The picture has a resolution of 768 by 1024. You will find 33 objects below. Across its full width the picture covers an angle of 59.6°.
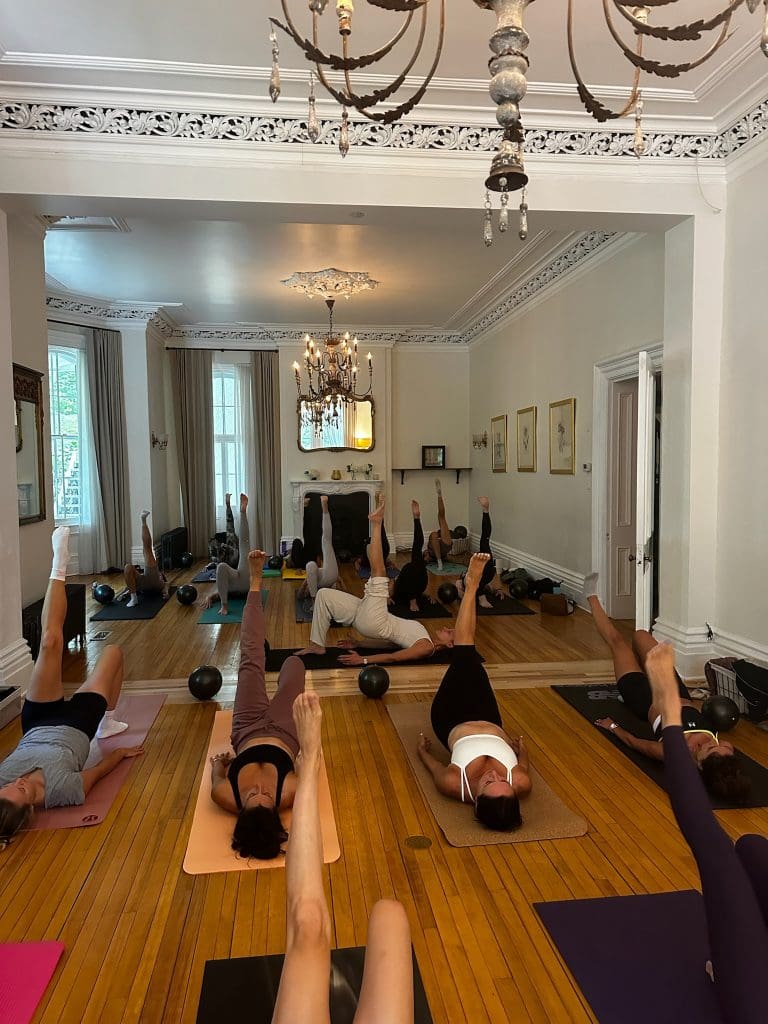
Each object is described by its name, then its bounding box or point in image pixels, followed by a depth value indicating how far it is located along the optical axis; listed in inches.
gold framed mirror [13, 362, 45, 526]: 191.6
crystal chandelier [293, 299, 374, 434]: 288.5
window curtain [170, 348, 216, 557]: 400.5
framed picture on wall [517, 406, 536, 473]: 313.0
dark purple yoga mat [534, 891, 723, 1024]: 74.5
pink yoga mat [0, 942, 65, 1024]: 75.3
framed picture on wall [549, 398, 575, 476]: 267.7
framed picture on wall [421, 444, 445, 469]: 426.0
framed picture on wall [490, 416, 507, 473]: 356.2
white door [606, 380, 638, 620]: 242.1
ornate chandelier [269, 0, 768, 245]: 64.2
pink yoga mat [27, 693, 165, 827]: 115.4
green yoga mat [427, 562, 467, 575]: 335.6
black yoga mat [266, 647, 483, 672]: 191.3
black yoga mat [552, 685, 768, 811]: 122.8
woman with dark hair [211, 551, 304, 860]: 101.4
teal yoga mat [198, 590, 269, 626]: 249.0
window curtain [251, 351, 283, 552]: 406.3
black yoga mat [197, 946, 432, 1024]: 73.5
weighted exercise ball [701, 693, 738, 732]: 144.3
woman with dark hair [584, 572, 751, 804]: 118.3
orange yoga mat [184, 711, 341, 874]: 102.3
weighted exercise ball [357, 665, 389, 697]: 171.0
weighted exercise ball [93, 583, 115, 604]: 270.1
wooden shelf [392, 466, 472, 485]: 424.2
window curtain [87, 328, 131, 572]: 343.3
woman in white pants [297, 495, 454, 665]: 191.0
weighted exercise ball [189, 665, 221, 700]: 169.0
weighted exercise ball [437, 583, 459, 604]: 269.9
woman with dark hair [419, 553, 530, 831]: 109.7
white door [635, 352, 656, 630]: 169.3
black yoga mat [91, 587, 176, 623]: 254.1
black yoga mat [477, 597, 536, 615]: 258.1
